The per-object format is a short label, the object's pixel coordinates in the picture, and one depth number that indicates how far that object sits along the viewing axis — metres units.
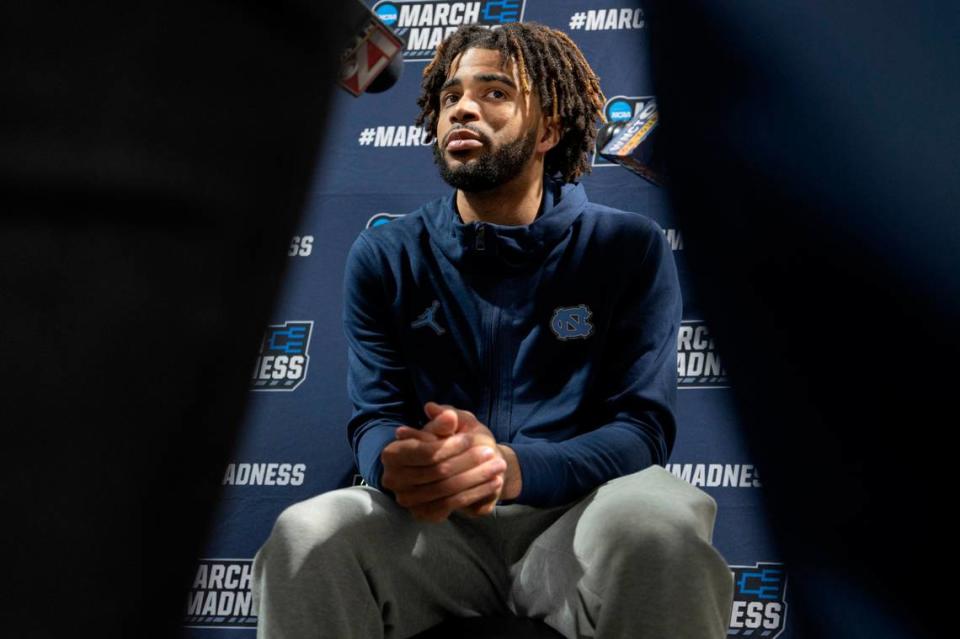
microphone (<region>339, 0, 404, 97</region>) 2.18
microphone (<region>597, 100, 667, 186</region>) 2.13
